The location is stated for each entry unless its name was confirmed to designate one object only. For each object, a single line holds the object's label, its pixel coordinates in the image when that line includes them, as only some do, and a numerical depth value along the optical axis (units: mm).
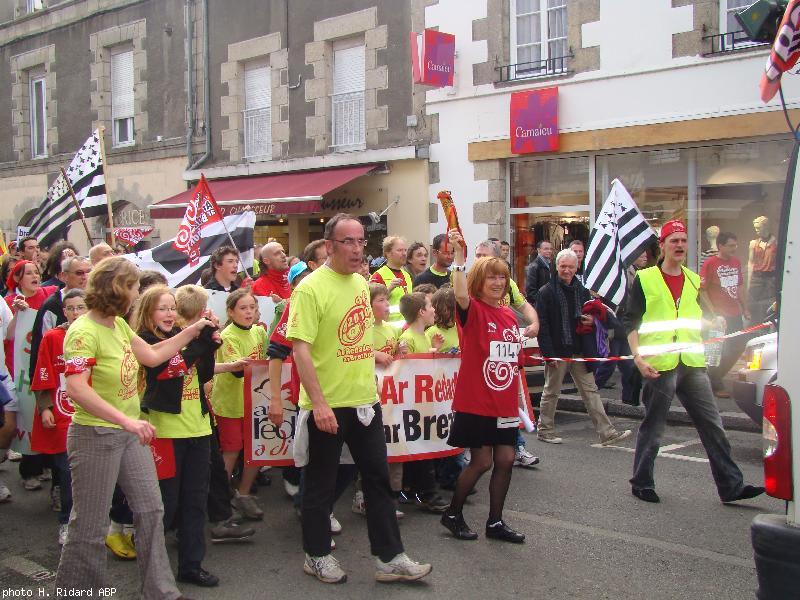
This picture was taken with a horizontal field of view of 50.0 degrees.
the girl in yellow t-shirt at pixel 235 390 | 5688
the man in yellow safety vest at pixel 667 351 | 5914
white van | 3018
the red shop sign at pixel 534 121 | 12844
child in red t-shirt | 5426
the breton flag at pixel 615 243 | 7824
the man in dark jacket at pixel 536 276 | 9594
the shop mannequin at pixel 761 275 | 10961
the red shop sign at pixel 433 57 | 13539
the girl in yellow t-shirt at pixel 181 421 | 4586
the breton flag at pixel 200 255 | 8578
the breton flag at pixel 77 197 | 10016
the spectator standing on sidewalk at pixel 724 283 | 10570
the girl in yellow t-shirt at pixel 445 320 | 6191
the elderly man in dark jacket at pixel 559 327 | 8234
